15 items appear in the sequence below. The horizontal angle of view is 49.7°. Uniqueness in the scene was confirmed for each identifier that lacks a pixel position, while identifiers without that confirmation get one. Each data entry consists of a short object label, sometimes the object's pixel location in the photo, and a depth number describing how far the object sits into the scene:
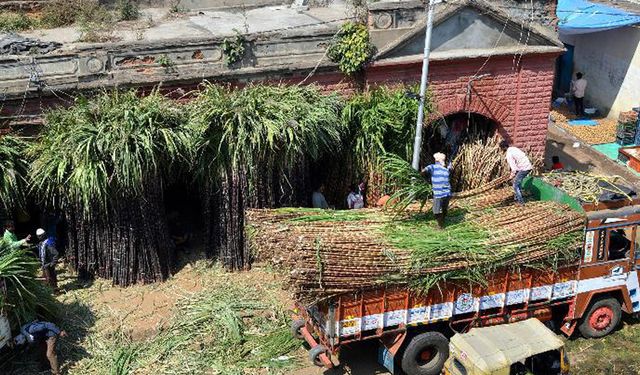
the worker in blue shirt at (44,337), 10.38
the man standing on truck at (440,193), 10.96
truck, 9.97
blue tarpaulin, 20.88
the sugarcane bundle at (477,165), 14.86
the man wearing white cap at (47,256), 12.17
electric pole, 12.30
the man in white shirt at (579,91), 22.72
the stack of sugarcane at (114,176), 11.76
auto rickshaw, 9.63
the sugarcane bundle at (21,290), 10.34
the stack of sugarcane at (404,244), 9.62
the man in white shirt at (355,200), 13.83
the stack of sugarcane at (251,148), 12.36
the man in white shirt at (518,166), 12.86
